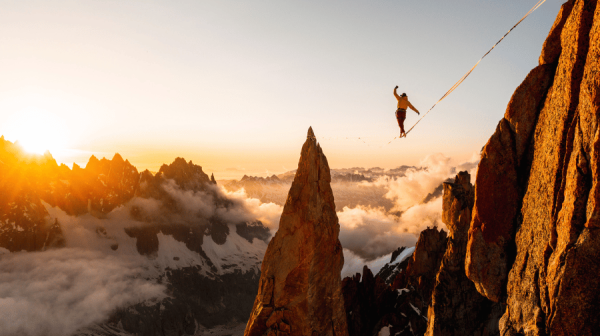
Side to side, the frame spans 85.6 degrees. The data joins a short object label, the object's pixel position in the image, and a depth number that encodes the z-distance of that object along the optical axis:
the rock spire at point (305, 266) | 39.22
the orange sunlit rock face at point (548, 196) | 11.95
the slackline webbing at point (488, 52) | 13.18
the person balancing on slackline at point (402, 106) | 26.67
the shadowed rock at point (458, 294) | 50.66
